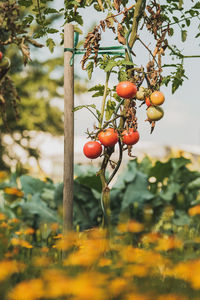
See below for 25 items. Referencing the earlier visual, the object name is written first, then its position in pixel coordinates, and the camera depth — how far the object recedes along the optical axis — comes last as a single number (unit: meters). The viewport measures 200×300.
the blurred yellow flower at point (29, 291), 1.32
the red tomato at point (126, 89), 2.02
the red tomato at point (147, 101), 2.13
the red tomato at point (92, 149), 2.14
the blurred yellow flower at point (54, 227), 3.38
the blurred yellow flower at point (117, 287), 1.45
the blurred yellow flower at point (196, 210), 3.08
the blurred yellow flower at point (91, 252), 1.68
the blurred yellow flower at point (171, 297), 1.35
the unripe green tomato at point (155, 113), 2.07
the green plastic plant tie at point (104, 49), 2.24
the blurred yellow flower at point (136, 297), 1.30
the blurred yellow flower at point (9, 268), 1.53
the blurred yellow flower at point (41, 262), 1.93
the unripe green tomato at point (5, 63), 1.70
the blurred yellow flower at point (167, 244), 2.41
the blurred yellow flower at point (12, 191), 3.33
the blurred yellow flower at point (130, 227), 2.80
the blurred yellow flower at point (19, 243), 2.58
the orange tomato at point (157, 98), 2.06
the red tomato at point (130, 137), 2.14
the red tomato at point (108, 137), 2.08
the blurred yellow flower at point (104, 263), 1.79
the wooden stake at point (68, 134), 2.39
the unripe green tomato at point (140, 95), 2.15
